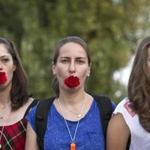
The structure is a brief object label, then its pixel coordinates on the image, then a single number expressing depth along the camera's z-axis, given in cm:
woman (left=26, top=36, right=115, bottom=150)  661
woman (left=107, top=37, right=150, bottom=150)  631
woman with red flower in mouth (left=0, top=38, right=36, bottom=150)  708
